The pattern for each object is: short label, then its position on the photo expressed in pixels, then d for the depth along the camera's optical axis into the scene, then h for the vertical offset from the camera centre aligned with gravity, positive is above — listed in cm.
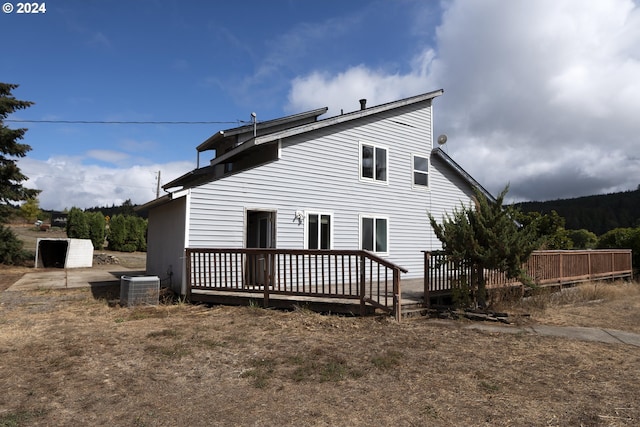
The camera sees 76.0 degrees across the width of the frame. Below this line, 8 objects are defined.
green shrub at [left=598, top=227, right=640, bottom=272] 1706 +22
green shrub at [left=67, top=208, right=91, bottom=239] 2998 +127
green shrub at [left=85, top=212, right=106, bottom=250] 3088 +110
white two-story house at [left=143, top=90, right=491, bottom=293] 1049 +162
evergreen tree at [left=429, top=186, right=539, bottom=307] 830 +10
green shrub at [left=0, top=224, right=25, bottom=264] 1991 -25
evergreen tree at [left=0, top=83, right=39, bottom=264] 1927 +327
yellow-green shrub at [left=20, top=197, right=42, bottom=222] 5075 +422
